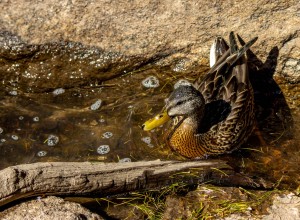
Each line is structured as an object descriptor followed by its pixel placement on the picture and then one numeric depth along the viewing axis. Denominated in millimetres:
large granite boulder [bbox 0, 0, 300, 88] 6586
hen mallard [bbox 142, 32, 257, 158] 6309
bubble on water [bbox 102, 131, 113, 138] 6363
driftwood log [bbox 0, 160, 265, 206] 4641
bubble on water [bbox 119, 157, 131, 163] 6098
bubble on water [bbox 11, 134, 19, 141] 6246
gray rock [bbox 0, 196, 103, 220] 4586
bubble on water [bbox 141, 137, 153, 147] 6336
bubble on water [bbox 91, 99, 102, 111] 6680
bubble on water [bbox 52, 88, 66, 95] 6812
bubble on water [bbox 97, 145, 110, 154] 6184
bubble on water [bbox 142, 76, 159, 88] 6949
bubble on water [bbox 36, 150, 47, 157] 6094
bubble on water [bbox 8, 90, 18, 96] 6762
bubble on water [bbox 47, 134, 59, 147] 6223
